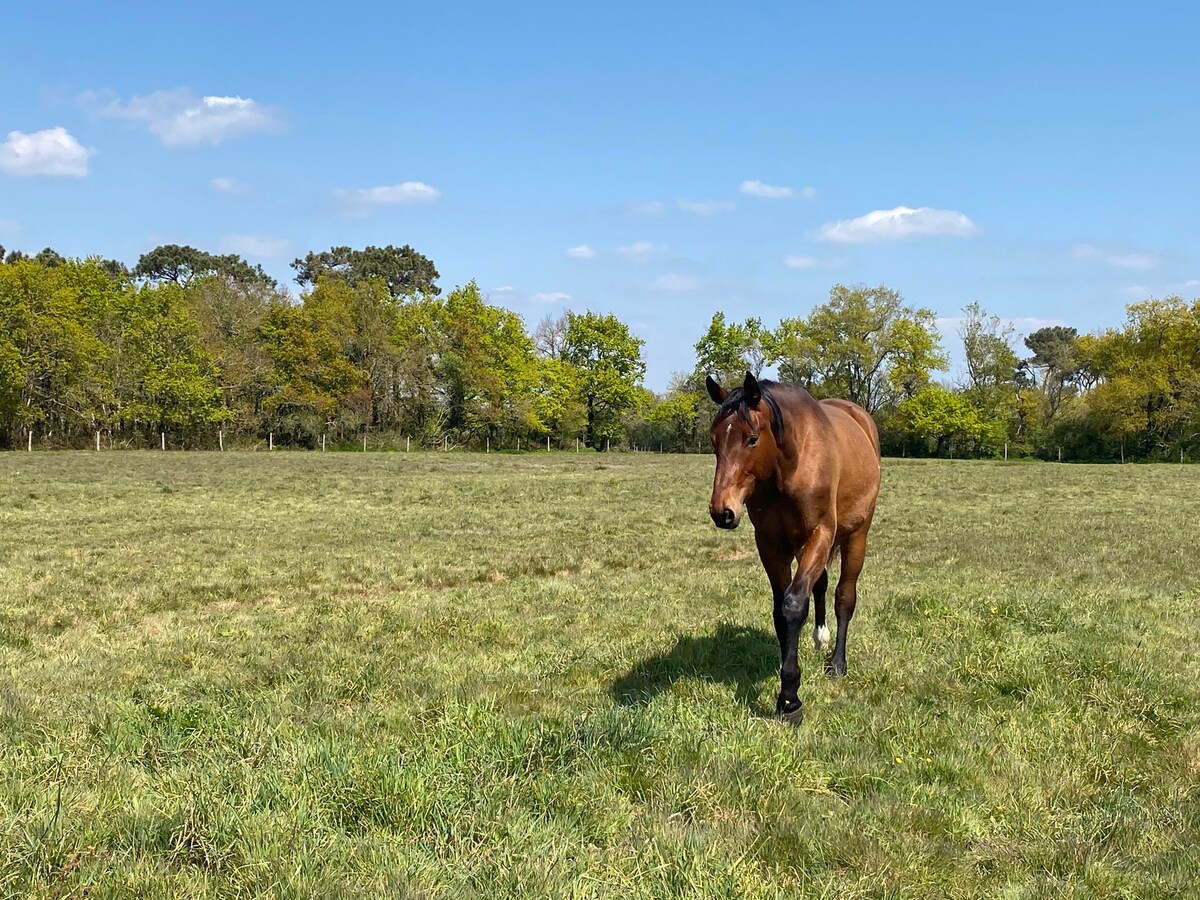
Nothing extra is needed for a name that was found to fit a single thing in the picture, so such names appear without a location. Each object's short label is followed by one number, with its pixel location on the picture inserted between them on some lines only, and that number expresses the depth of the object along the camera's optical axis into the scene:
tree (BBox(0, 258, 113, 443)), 53.03
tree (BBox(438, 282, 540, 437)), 70.38
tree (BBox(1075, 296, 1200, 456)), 61.28
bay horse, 5.04
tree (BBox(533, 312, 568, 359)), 82.06
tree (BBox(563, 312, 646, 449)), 78.38
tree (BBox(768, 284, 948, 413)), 73.25
